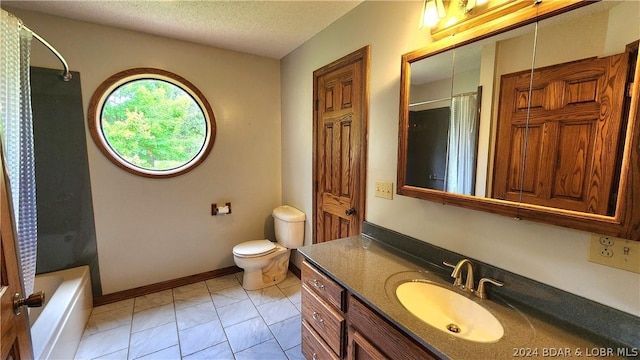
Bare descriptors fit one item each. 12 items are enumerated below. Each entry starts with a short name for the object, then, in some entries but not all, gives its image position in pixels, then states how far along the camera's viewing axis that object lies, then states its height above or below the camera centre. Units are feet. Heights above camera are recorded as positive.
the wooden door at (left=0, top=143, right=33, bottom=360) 2.54 -1.41
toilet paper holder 8.94 -1.85
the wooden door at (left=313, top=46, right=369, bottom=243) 6.12 +0.27
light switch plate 5.49 -0.72
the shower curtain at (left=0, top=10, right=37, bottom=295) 3.86 +0.41
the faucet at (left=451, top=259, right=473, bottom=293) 3.81 -1.70
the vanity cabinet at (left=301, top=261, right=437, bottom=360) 3.28 -2.57
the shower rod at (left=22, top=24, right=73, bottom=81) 6.22 +1.97
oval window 7.38 +0.99
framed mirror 2.68 +0.50
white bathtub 4.74 -3.25
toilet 8.23 -3.08
